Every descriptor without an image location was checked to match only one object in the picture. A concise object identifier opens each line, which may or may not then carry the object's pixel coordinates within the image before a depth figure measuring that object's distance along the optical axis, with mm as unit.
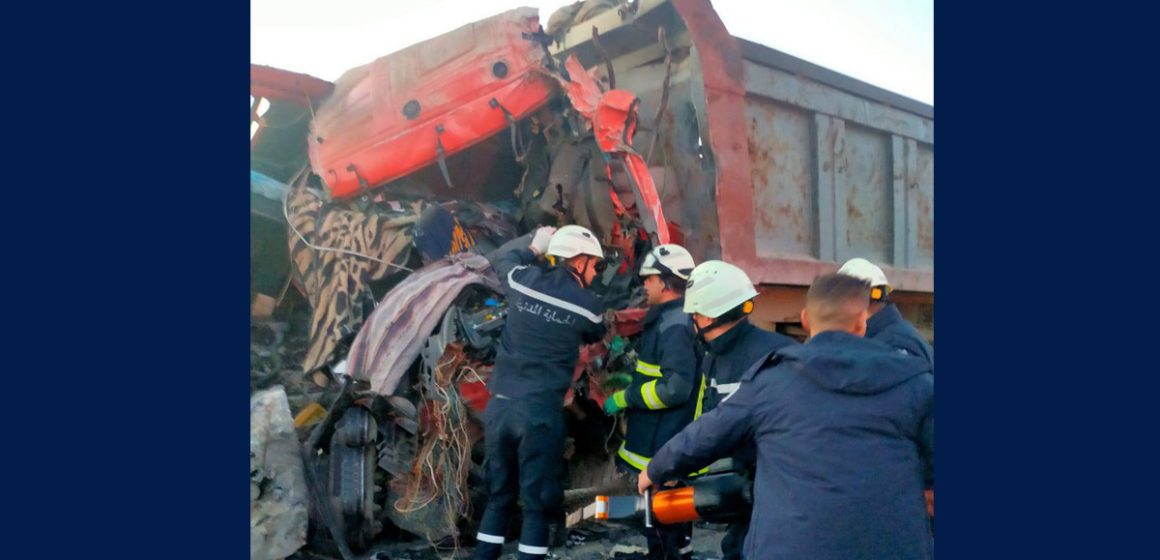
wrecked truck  3076
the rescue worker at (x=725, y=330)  2783
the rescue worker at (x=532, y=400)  3086
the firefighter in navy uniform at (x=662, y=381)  2975
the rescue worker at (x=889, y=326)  2842
